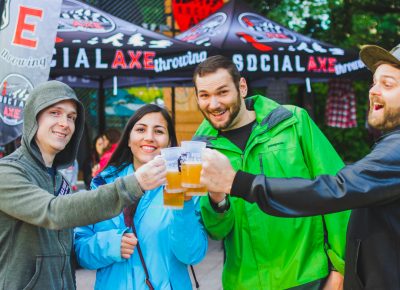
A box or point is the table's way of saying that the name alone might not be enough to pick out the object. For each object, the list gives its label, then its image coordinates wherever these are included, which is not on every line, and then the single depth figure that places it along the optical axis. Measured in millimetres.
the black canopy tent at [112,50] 6441
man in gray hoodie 2469
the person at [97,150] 8289
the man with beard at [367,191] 2156
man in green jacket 2994
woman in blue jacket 2891
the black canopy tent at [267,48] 7230
